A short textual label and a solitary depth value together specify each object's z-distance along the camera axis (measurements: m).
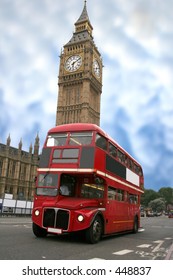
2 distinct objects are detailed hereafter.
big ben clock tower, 91.75
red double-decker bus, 10.08
